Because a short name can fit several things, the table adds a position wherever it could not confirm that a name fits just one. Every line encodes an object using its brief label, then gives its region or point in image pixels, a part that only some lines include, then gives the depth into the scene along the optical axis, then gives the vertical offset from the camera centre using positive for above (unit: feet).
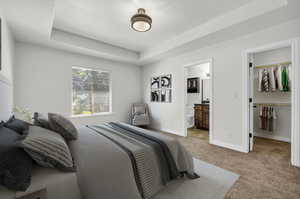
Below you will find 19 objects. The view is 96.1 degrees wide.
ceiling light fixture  7.46 +4.30
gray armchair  15.04 -1.96
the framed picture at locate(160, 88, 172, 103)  14.26 +0.29
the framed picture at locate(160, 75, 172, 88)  14.18 +1.83
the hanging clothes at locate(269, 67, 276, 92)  11.02 +1.42
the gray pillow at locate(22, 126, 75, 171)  3.13 -1.30
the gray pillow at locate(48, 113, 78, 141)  5.16 -1.10
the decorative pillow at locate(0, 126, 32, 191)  2.64 -1.40
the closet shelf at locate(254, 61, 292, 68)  10.80 +2.75
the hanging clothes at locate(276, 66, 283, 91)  10.68 +1.54
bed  3.20 -1.98
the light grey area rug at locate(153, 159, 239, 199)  5.08 -3.67
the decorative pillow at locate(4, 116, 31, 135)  4.49 -0.97
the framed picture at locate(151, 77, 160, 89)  15.37 +1.79
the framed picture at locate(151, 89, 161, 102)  15.44 +0.34
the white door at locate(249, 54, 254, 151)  9.17 -0.15
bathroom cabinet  15.08 -2.14
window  12.97 +0.71
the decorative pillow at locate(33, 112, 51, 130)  5.37 -0.96
